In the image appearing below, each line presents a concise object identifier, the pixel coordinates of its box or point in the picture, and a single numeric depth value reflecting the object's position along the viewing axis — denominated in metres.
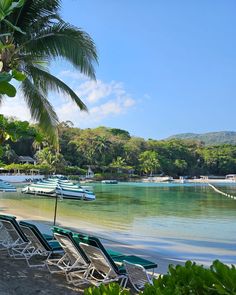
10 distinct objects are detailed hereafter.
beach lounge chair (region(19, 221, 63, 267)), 4.09
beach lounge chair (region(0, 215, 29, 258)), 4.51
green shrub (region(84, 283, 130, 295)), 1.37
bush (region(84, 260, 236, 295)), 1.31
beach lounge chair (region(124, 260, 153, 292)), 3.34
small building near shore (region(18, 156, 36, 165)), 49.37
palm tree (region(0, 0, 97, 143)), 7.46
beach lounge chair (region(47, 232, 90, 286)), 3.54
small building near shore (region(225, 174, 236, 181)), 65.59
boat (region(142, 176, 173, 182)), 57.98
